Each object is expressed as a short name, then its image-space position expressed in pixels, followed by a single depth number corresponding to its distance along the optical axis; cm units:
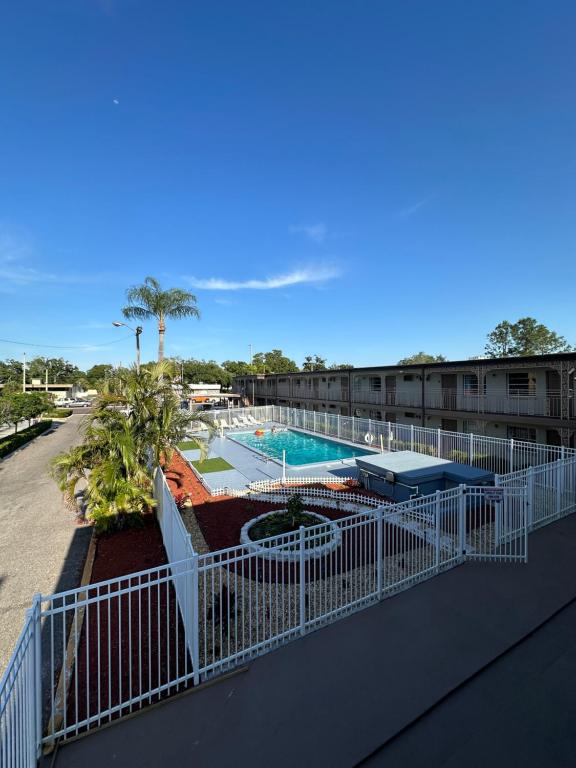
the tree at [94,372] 9062
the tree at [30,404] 2656
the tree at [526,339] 4875
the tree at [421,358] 8225
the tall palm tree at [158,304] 2558
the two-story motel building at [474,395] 1532
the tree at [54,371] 8888
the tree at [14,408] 2439
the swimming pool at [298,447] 2020
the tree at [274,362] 7144
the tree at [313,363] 7856
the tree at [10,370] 7131
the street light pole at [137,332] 2292
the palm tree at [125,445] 936
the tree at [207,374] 6538
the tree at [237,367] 6631
